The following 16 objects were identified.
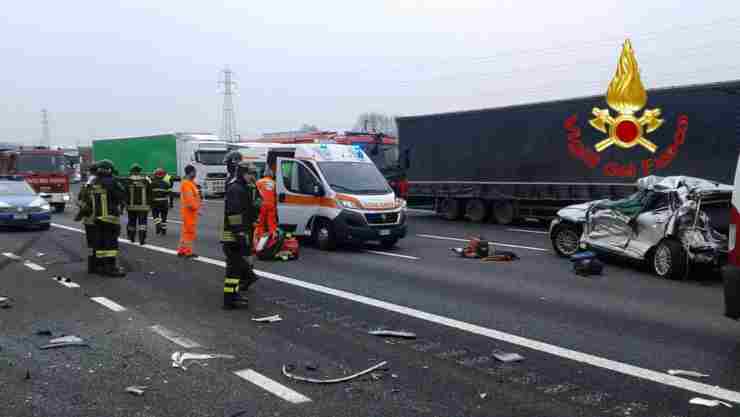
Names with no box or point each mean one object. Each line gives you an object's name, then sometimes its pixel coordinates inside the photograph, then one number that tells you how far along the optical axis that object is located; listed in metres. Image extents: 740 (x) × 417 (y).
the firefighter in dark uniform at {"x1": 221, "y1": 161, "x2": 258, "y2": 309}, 7.93
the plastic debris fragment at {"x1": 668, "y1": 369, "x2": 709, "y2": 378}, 5.48
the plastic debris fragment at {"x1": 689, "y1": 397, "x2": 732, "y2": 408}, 4.78
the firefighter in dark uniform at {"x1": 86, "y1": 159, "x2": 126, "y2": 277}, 10.46
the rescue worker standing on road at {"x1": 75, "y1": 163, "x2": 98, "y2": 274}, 10.55
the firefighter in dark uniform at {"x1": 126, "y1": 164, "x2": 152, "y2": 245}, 14.45
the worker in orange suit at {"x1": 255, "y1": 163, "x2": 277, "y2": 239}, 12.29
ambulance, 13.36
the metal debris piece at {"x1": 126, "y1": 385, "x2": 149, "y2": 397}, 5.03
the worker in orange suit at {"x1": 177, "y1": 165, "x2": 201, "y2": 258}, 12.56
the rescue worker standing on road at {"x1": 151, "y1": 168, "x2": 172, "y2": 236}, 15.68
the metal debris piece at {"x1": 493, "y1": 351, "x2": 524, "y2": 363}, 5.90
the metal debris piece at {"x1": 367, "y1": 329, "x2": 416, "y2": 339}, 6.71
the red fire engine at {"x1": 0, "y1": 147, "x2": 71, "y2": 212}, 25.45
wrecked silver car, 10.38
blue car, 17.58
